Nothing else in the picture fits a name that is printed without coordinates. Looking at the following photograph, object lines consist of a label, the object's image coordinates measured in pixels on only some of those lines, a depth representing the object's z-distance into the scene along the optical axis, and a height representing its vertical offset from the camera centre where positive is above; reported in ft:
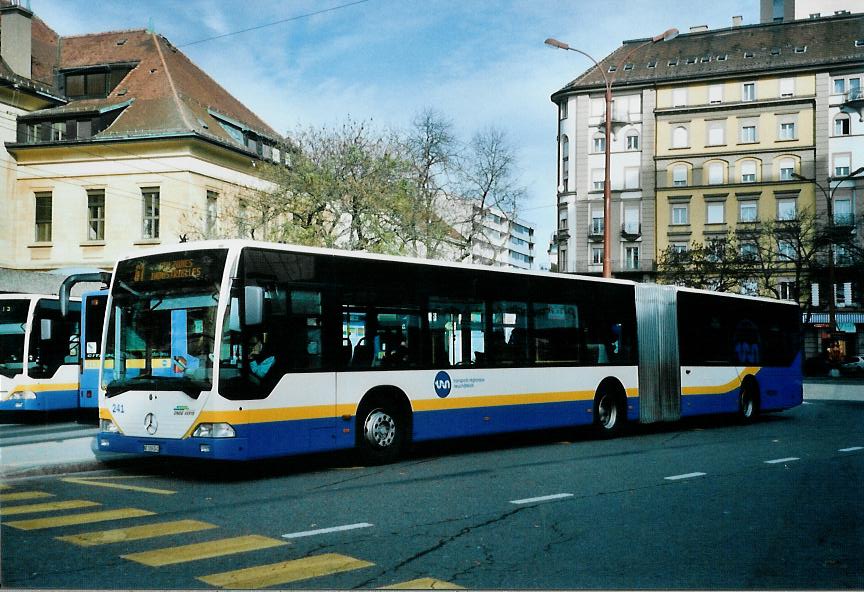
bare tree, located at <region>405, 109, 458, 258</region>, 130.62 +21.08
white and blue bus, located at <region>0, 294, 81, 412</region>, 69.21 -1.20
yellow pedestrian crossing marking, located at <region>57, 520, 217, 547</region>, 26.59 -5.34
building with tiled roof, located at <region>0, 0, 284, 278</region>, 145.69 +26.79
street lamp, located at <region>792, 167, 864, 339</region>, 168.14 +7.92
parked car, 186.60 -6.80
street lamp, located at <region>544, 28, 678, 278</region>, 79.87 +12.72
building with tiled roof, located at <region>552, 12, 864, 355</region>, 224.74 +45.28
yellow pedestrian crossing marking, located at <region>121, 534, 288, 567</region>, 24.04 -5.31
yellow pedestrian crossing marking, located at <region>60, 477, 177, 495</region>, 36.60 -5.57
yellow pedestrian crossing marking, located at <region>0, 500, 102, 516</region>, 31.68 -5.42
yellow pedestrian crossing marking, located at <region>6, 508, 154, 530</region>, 28.96 -5.37
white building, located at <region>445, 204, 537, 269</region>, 159.84 +37.48
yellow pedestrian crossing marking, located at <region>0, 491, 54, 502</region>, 34.76 -5.47
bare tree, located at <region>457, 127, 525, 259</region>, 170.19 +24.87
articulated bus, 38.58 -0.80
